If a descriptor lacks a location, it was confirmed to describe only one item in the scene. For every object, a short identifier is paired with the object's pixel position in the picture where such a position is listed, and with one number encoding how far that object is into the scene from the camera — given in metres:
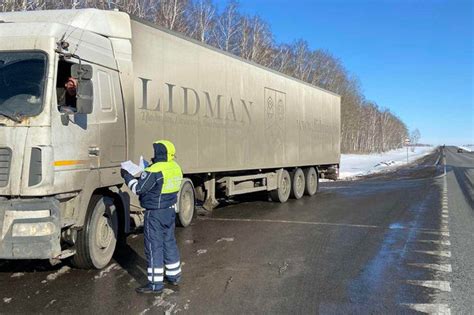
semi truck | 5.50
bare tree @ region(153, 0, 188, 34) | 32.16
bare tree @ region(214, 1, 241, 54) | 40.22
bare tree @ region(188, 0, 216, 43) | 36.59
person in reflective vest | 5.55
